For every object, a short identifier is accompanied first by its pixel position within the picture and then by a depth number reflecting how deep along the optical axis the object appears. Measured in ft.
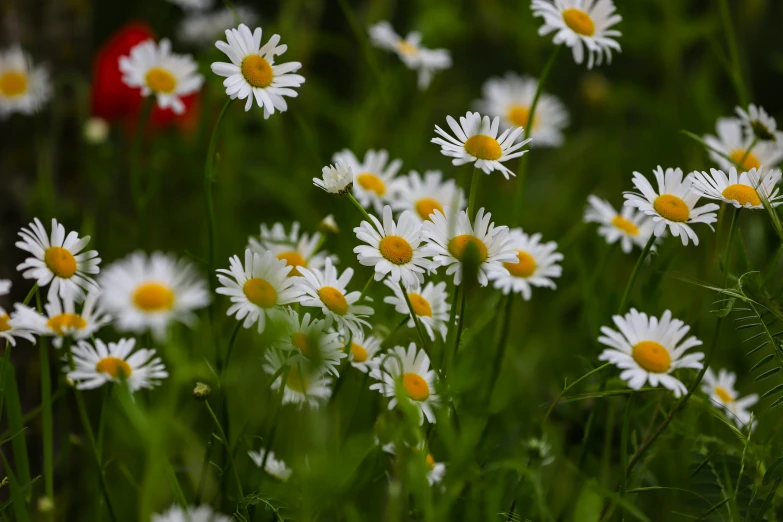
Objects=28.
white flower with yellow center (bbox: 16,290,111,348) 5.48
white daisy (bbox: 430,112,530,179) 5.55
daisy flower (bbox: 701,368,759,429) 5.81
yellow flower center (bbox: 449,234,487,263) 5.50
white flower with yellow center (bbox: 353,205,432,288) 5.51
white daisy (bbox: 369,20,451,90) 6.14
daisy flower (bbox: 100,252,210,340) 5.39
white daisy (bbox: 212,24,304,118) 5.55
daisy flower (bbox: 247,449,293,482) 5.67
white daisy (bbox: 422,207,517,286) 5.50
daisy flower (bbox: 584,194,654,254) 5.90
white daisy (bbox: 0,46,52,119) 6.42
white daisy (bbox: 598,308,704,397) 5.51
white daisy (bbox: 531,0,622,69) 5.78
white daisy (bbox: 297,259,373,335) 5.50
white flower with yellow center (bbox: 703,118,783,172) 5.93
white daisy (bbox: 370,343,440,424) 5.55
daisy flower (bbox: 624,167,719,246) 5.56
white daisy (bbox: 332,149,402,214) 5.90
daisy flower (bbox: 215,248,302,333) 5.49
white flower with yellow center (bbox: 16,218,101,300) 5.50
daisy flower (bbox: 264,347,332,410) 5.55
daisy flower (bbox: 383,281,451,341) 5.60
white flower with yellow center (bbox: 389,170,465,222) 5.90
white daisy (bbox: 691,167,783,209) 5.55
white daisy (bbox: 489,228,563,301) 5.77
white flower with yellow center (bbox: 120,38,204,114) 5.93
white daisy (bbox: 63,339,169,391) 5.53
